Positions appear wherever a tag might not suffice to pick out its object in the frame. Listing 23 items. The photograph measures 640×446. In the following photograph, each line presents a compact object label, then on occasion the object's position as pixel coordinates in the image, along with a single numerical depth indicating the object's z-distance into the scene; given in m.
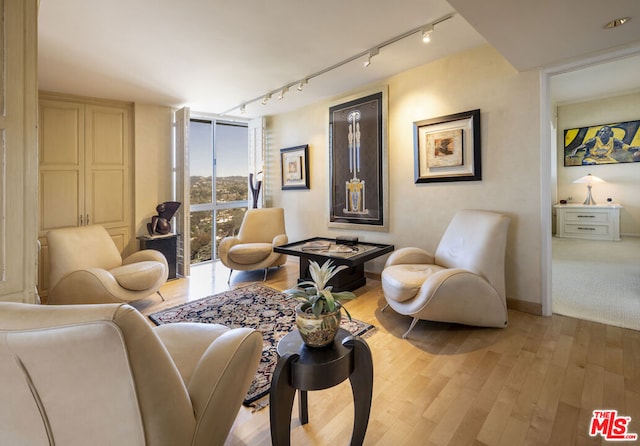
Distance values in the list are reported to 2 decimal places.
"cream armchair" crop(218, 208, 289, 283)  4.25
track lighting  2.66
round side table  1.22
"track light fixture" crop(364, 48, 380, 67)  3.11
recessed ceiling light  2.10
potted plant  1.31
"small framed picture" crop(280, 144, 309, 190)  5.14
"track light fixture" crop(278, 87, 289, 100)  4.22
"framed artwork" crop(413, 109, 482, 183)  3.29
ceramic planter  1.31
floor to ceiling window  5.47
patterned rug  2.54
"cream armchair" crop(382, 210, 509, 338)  2.47
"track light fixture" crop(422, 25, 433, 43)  2.66
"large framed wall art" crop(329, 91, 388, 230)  4.12
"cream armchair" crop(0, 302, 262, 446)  0.74
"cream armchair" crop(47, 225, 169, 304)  2.88
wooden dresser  6.00
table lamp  6.23
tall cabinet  3.96
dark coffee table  3.40
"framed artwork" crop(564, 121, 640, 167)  5.77
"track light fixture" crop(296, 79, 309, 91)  3.99
